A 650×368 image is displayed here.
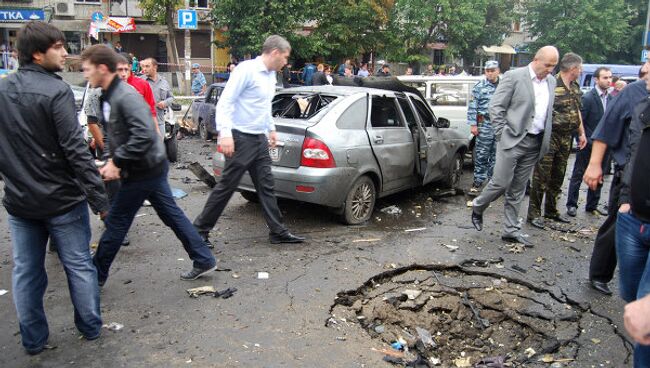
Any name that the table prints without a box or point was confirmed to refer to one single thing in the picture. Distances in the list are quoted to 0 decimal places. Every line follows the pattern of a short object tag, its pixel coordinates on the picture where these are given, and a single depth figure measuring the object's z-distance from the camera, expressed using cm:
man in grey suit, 596
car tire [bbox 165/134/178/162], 1047
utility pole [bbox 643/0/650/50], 2724
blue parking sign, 1942
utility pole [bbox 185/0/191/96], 2651
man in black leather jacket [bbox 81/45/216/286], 384
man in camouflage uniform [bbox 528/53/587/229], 677
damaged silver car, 608
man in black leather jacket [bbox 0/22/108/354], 324
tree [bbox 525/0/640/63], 3161
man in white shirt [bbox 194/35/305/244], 516
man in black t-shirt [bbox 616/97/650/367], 269
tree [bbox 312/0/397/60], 2930
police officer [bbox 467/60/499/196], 855
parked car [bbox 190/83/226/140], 1348
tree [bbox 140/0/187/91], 2944
